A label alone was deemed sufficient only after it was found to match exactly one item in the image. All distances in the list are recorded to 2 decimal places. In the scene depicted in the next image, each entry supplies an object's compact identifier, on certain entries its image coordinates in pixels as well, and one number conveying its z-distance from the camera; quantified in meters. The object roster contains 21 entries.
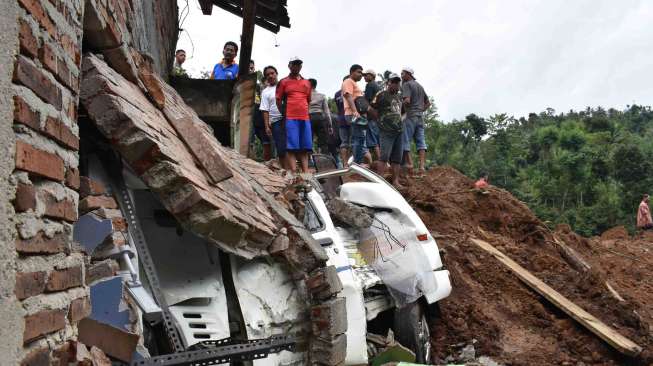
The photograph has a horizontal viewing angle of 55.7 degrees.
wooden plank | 6.86
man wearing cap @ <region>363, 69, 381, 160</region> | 10.05
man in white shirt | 8.40
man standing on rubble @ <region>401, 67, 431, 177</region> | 10.01
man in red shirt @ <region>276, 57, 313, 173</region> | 7.93
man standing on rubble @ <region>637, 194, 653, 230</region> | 15.85
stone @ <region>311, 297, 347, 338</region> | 4.28
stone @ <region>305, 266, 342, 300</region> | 4.30
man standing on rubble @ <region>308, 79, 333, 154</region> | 9.67
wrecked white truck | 2.85
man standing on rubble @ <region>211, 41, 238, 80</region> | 9.18
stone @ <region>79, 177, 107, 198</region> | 2.82
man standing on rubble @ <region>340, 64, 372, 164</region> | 10.02
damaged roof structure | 1.79
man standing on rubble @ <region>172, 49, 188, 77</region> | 9.95
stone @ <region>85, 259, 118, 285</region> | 2.61
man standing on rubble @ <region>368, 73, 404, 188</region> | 9.34
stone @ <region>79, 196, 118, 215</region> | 2.75
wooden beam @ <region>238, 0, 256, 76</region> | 7.00
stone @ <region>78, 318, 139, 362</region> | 2.51
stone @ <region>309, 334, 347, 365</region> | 4.26
